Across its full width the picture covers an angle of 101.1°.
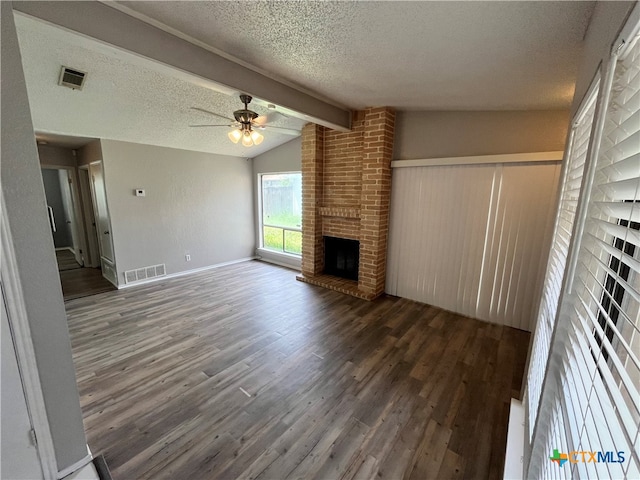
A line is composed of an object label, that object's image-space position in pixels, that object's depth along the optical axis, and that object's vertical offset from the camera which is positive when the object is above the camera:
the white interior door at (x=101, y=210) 4.23 -0.24
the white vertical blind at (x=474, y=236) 2.94 -0.43
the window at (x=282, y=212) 5.45 -0.29
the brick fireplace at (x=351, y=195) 3.73 +0.07
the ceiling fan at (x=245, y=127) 2.75 +0.76
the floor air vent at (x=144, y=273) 4.36 -1.30
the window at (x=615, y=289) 0.74 -0.26
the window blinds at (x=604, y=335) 0.52 -0.37
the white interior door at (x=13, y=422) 1.20 -1.08
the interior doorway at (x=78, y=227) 4.47 -0.64
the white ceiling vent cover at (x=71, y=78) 2.34 +1.08
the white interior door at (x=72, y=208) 5.36 -0.26
